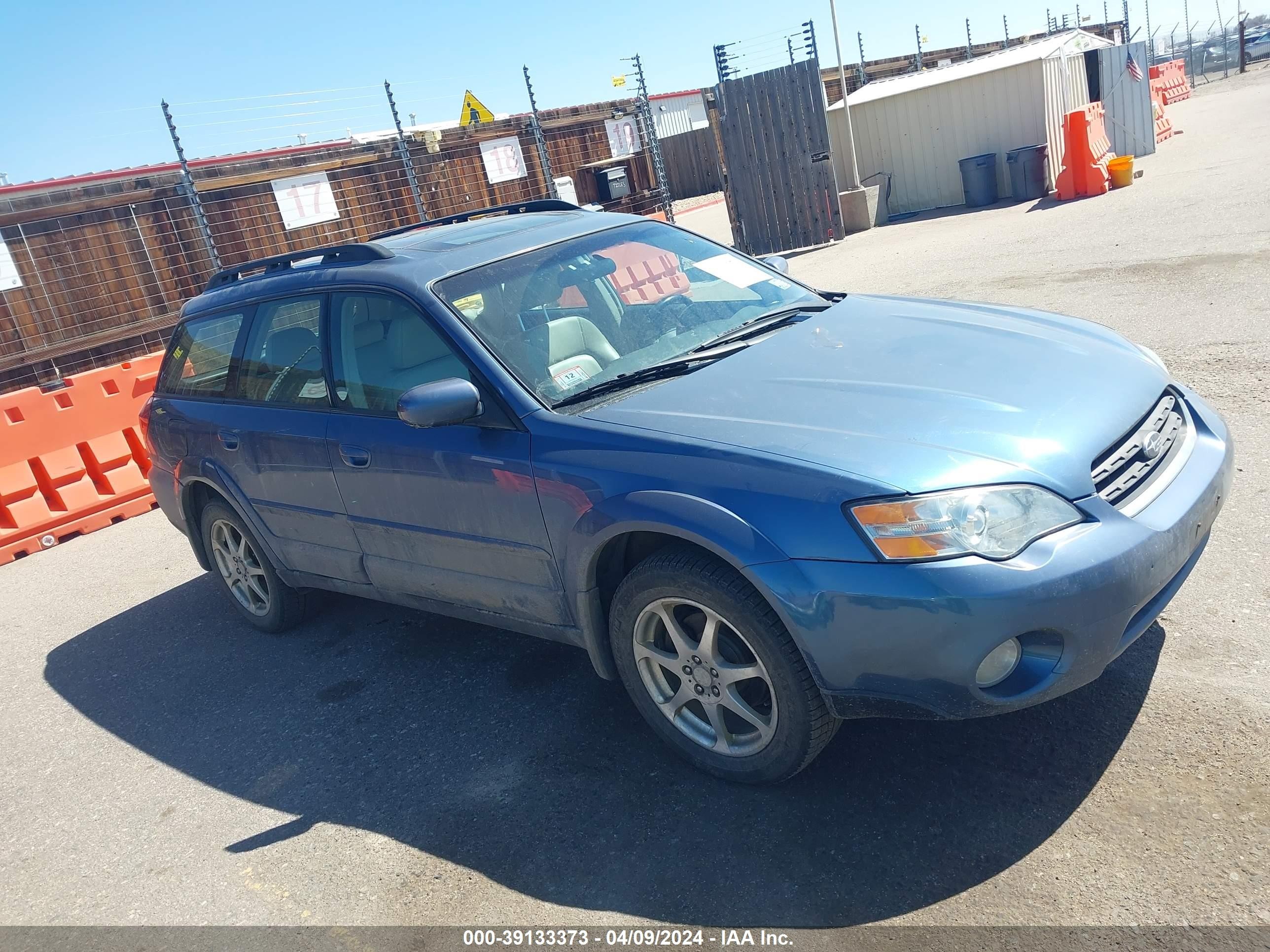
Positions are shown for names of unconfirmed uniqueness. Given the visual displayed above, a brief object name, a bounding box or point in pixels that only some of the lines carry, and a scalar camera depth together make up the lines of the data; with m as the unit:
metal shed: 17.33
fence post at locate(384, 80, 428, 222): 14.45
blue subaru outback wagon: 2.68
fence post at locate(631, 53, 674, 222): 18.31
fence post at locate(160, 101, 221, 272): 11.86
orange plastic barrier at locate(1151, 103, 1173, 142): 21.70
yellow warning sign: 16.33
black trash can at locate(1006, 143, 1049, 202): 16.80
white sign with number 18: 16.39
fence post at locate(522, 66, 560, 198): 16.92
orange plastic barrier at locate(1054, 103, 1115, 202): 15.48
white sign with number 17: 13.47
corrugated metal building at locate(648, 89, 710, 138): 33.31
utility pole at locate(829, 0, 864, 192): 17.05
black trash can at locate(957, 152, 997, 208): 17.27
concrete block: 17.38
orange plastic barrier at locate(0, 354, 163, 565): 7.66
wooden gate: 15.59
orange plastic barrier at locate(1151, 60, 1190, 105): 30.67
